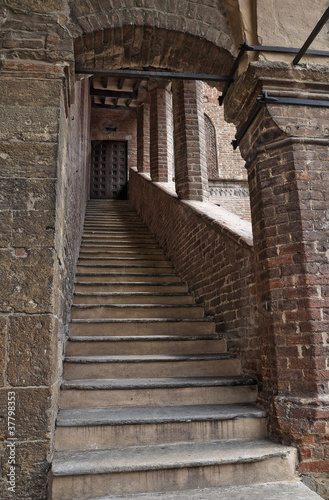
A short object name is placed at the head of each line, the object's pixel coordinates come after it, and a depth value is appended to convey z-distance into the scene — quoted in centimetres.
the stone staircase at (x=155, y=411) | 246
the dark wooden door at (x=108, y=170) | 1273
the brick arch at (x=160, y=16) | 310
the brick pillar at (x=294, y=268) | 277
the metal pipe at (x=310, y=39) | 269
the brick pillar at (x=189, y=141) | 627
